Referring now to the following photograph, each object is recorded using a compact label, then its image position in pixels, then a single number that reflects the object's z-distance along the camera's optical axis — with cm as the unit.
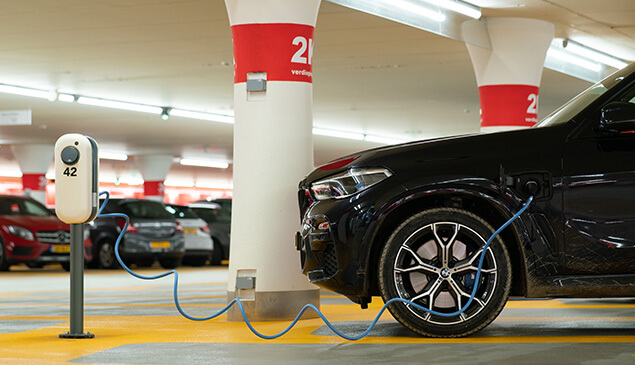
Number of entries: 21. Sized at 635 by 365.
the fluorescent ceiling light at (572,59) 1831
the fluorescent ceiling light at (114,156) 3698
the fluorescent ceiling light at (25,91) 2131
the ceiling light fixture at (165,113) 2498
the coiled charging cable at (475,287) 550
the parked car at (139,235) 1816
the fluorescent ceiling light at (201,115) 2548
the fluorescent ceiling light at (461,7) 1423
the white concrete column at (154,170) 3800
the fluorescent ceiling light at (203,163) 4028
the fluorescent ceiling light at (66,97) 2228
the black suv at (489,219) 554
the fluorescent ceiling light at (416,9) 1371
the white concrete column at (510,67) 1595
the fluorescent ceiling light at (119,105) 2300
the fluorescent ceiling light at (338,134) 3022
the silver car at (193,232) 1919
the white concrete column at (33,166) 3425
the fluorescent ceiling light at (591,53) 1800
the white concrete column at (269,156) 745
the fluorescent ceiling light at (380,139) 3248
